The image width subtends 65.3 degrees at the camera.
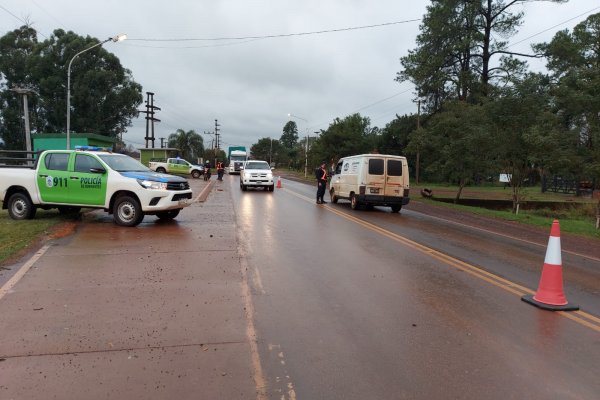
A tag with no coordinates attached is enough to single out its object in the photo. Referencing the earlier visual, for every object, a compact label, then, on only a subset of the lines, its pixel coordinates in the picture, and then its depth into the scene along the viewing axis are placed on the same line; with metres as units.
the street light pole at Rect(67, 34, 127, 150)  23.00
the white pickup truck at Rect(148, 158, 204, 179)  44.19
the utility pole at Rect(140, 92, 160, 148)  59.88
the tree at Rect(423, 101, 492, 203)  21.45
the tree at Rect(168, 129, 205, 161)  86.88
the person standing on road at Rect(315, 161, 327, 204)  20.12
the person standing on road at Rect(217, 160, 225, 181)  38.88
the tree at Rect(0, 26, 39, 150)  51.31
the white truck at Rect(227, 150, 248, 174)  55.97
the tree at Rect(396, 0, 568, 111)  37.66
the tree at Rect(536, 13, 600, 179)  16.70
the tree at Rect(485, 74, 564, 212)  18.61
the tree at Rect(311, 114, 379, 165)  49.62
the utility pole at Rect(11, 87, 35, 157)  26.34
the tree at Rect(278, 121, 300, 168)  176.85
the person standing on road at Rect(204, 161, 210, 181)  39.09
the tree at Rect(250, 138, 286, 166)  130.88
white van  17.61
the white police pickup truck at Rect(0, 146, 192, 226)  11.30
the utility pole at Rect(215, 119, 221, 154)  119.56
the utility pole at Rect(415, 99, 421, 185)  45.83
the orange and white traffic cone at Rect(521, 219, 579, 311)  5.84
